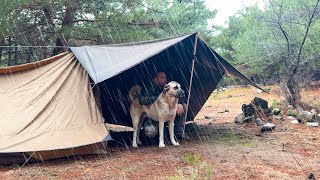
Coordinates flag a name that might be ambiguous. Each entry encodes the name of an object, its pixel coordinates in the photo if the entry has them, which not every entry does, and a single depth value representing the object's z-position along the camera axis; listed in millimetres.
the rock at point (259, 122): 8330
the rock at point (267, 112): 8906
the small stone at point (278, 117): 8898
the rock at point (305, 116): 8469
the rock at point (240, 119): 8852
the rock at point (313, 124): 8002
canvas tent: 4992
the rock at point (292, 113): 9027
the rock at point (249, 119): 8744
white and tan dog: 6008
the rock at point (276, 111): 9297
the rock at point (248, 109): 8875
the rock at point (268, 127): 7648
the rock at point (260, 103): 8992
